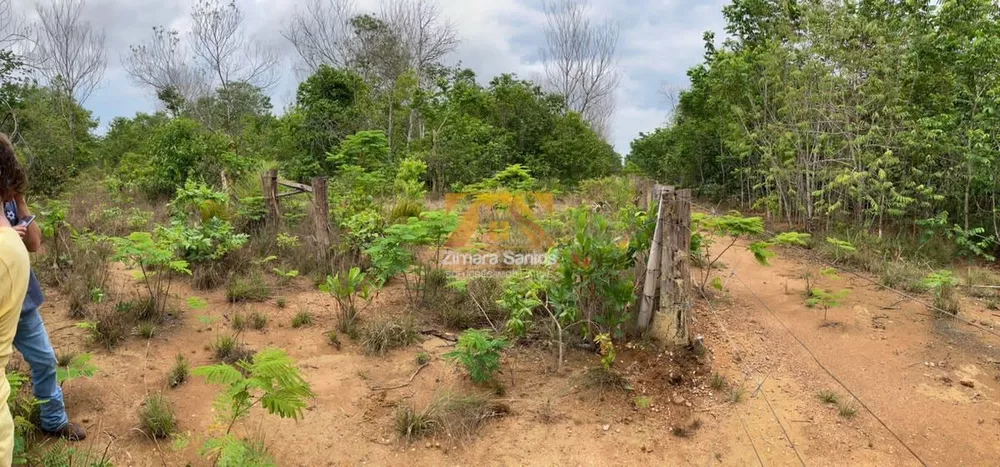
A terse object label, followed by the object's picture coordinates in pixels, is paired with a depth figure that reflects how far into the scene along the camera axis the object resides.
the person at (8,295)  1.26
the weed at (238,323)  3.72
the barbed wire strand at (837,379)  2.69
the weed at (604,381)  3.08
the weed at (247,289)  4.20
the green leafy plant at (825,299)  4.34
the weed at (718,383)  3.15
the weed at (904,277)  4.92
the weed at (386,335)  3.61
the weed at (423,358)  3.47
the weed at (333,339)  3.68
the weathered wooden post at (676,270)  3.33
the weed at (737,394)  3.05
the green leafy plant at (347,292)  3.73
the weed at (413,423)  2.73
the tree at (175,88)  16.22
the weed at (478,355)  3.02
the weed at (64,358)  2.90
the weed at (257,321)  3.80
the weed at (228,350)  3.30
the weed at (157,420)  2.51
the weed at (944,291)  4.16
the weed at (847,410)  2.92
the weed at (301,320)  3.91
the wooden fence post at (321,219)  4.99
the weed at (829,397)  3.07
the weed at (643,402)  2.96
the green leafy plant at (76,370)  2.38
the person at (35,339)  2.04
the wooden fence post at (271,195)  5.77
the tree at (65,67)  15.54
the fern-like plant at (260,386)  1.95
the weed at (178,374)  2.96
